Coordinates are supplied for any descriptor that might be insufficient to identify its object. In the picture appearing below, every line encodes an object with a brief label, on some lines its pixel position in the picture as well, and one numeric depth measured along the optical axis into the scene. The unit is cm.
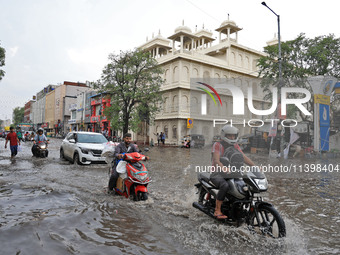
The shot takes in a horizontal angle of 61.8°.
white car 1198
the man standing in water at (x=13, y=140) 1380
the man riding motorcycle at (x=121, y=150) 625
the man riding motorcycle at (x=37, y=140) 1480
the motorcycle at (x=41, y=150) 1456
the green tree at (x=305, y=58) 2359
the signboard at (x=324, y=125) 1636
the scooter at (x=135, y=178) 571
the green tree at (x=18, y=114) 14750
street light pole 1854
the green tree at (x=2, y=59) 2156
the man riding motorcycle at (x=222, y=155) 426
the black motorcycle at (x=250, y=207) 380
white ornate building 3847
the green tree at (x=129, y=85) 2780
